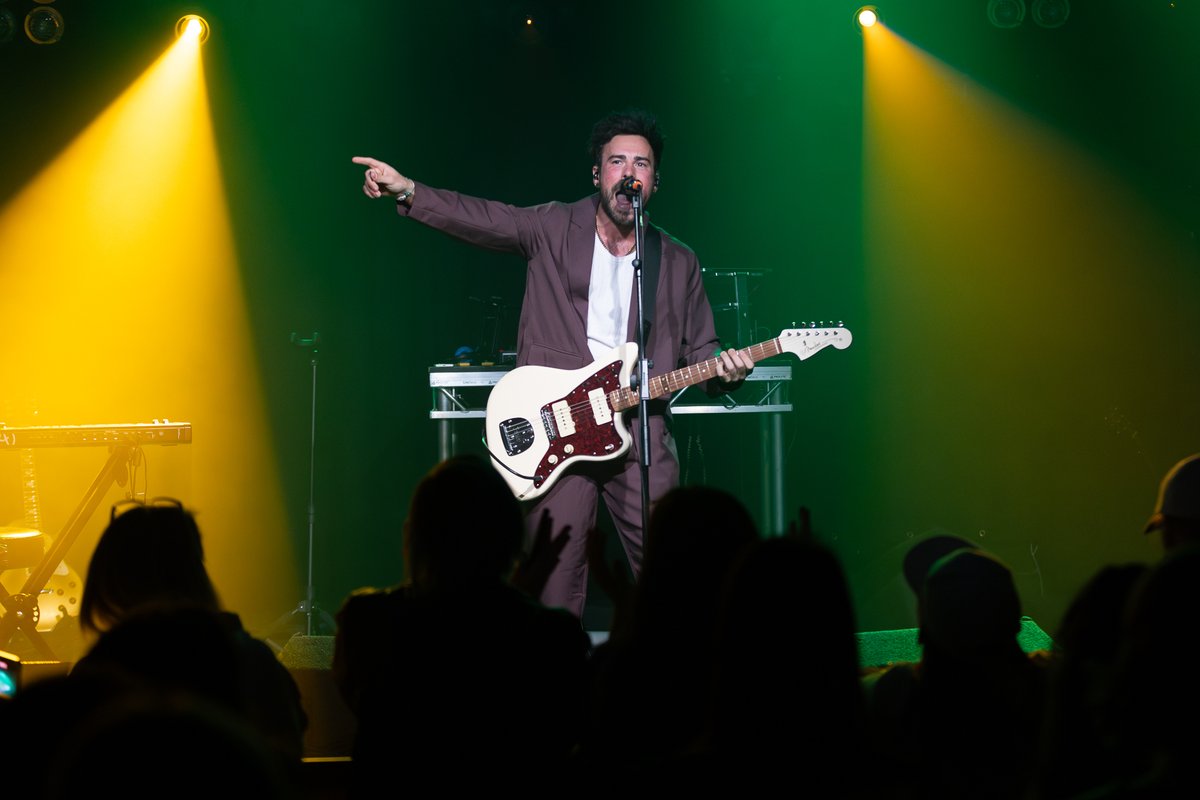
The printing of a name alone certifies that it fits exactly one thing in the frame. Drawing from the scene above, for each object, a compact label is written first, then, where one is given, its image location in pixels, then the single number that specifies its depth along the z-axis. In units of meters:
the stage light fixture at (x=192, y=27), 6.90
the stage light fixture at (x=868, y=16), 7.05
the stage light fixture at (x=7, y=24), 6.80
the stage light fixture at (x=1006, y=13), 6.99
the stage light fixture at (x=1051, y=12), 6.97
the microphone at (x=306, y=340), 6.74
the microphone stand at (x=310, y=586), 6.60
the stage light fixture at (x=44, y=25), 6.81
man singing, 4.82
